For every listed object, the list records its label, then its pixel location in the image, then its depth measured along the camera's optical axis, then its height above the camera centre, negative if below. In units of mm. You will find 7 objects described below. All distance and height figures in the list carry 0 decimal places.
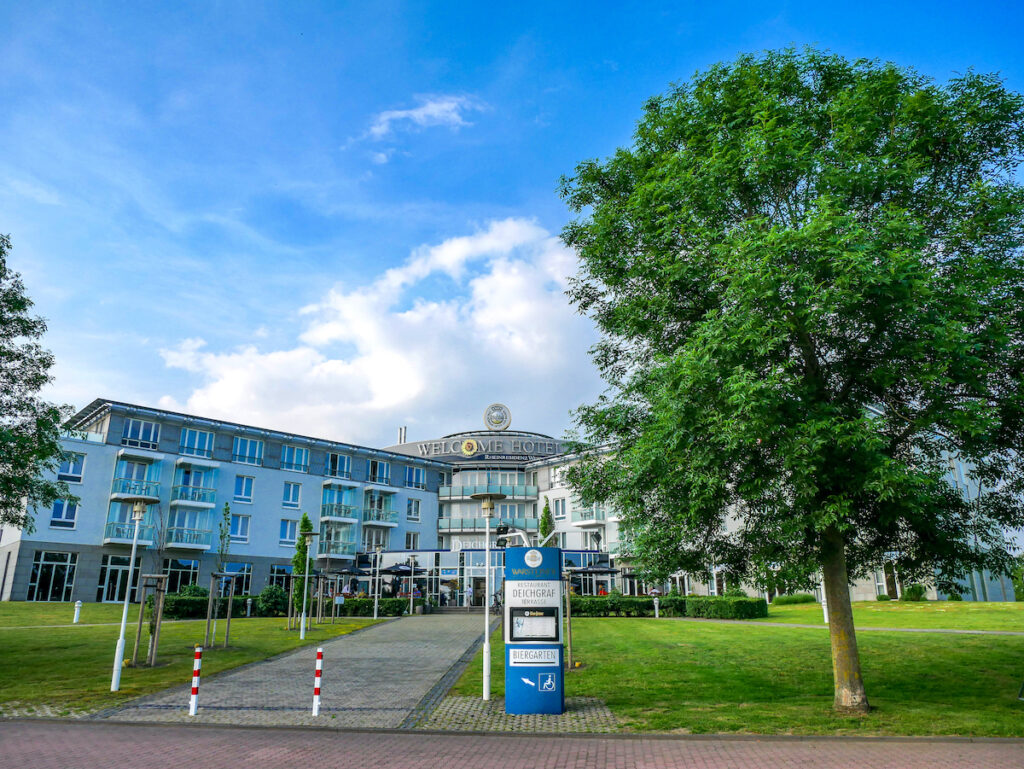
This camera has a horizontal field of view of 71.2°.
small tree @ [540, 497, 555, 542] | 46500 +3442
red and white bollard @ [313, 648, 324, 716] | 11562 -1682
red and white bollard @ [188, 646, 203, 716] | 11516 -1804
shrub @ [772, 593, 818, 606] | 40312 -1253
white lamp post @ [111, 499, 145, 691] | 13727 -1613
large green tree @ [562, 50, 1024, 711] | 10422 +3819
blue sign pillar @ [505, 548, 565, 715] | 11953 -902
